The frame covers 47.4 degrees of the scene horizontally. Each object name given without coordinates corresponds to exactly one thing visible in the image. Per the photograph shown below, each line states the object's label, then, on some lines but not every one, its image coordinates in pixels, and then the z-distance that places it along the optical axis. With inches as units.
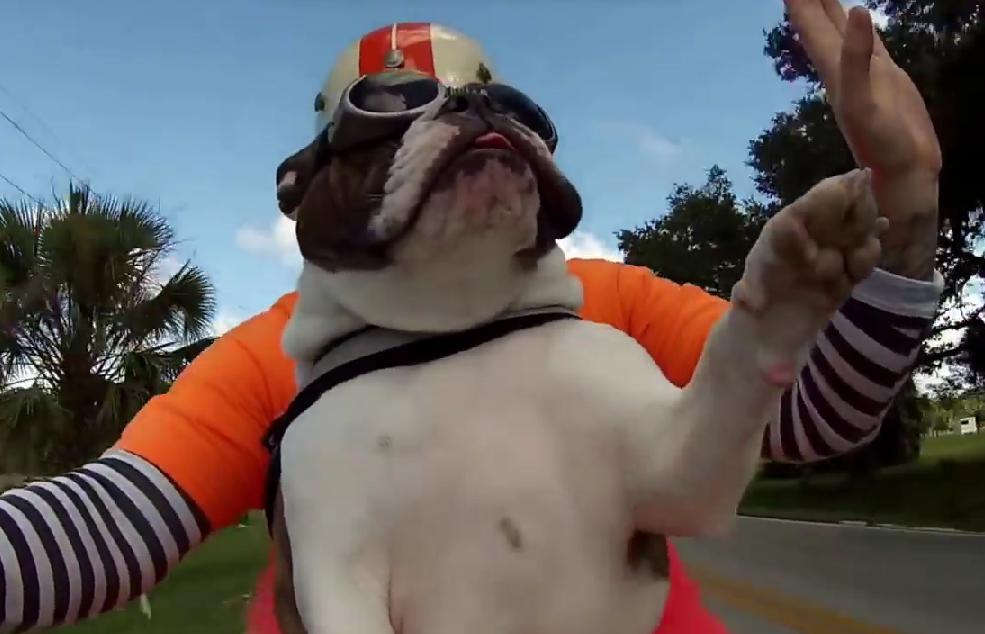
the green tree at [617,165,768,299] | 891.4
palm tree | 401.7
